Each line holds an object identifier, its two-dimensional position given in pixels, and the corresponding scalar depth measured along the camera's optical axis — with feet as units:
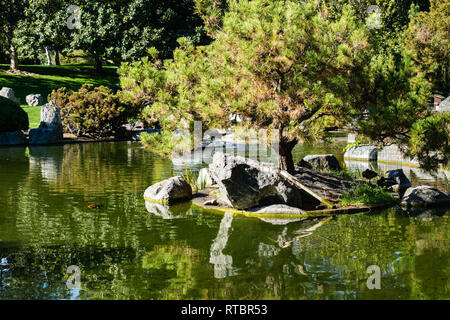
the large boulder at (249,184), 37.40
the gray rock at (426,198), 40.06
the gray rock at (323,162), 52.37
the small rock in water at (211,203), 40.37
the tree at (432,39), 100.58
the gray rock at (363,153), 67.31
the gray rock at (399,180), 47.02
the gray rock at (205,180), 47.80
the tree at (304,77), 35.96
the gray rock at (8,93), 101.82
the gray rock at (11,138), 81.05
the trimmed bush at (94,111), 86.38
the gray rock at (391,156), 64.37
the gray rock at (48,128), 83.30
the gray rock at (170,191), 41.52
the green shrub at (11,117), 81.92
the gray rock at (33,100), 108.37
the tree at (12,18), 124.06
